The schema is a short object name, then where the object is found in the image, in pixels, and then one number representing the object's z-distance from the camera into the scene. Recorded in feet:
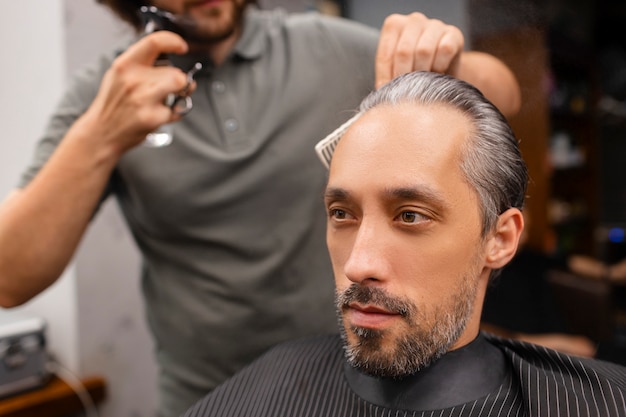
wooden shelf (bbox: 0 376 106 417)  5.54
